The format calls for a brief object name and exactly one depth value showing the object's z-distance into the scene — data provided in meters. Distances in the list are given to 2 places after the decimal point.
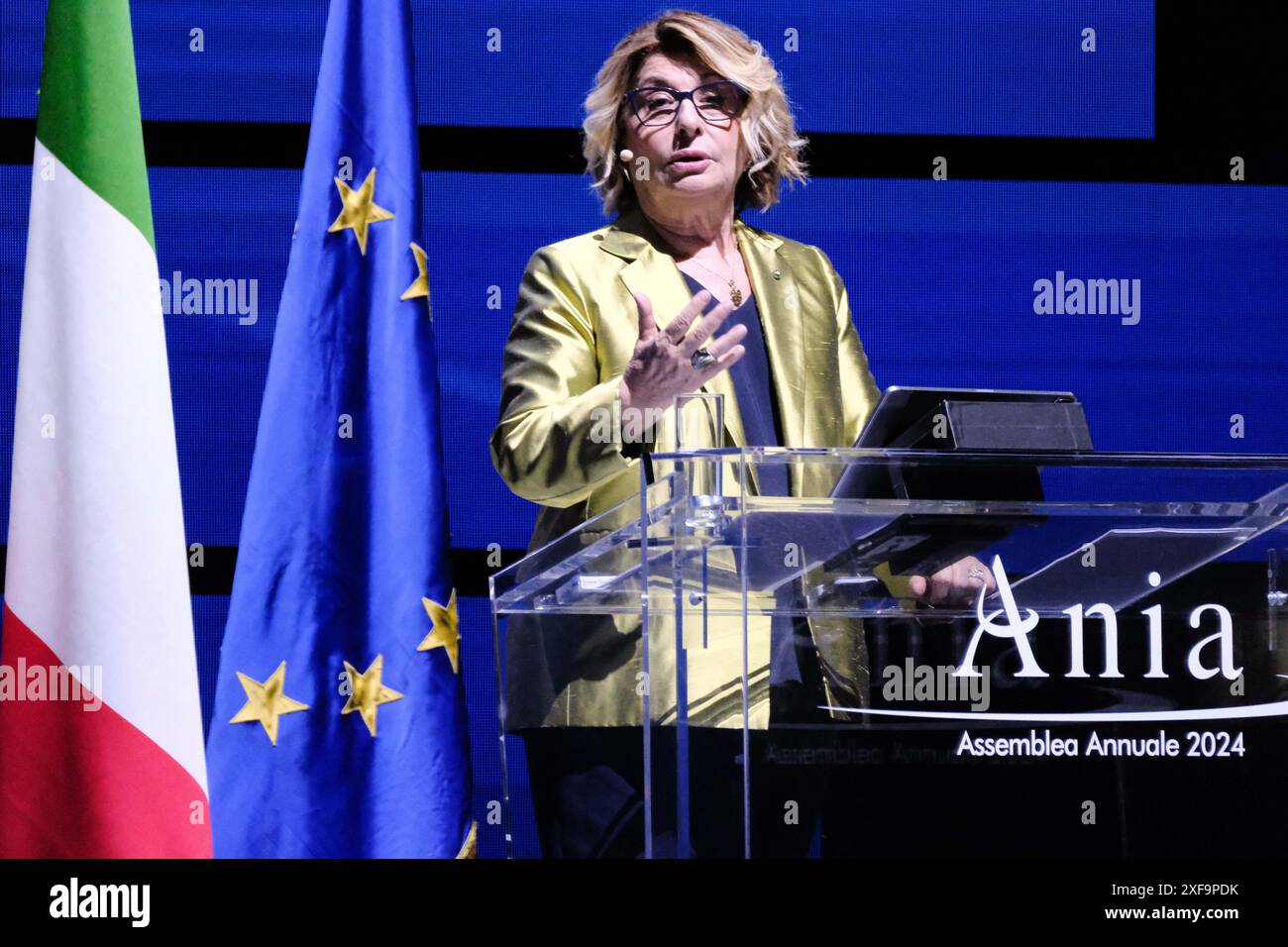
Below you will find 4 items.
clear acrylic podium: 3.91
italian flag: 6.18
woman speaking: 4.53
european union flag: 6.26
